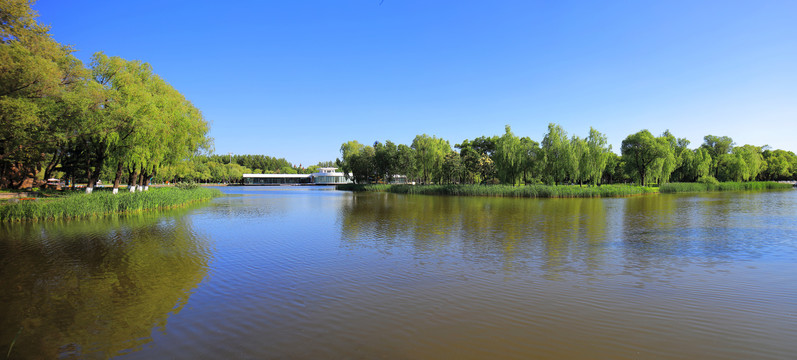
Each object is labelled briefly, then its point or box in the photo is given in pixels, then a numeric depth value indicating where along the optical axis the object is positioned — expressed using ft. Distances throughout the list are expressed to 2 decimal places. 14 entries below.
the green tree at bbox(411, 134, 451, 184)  199.52
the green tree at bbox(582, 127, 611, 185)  144.05
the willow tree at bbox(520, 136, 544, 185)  150.30
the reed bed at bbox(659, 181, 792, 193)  165.37
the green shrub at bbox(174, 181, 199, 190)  141.45
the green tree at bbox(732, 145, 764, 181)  212.64
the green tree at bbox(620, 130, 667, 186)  175.01
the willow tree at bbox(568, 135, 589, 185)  140.56
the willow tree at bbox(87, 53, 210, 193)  75.36
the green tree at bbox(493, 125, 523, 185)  148.05
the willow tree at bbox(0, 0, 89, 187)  49.55
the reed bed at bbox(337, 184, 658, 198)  130.41
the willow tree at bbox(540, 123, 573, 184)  143.43
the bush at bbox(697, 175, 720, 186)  188.01
